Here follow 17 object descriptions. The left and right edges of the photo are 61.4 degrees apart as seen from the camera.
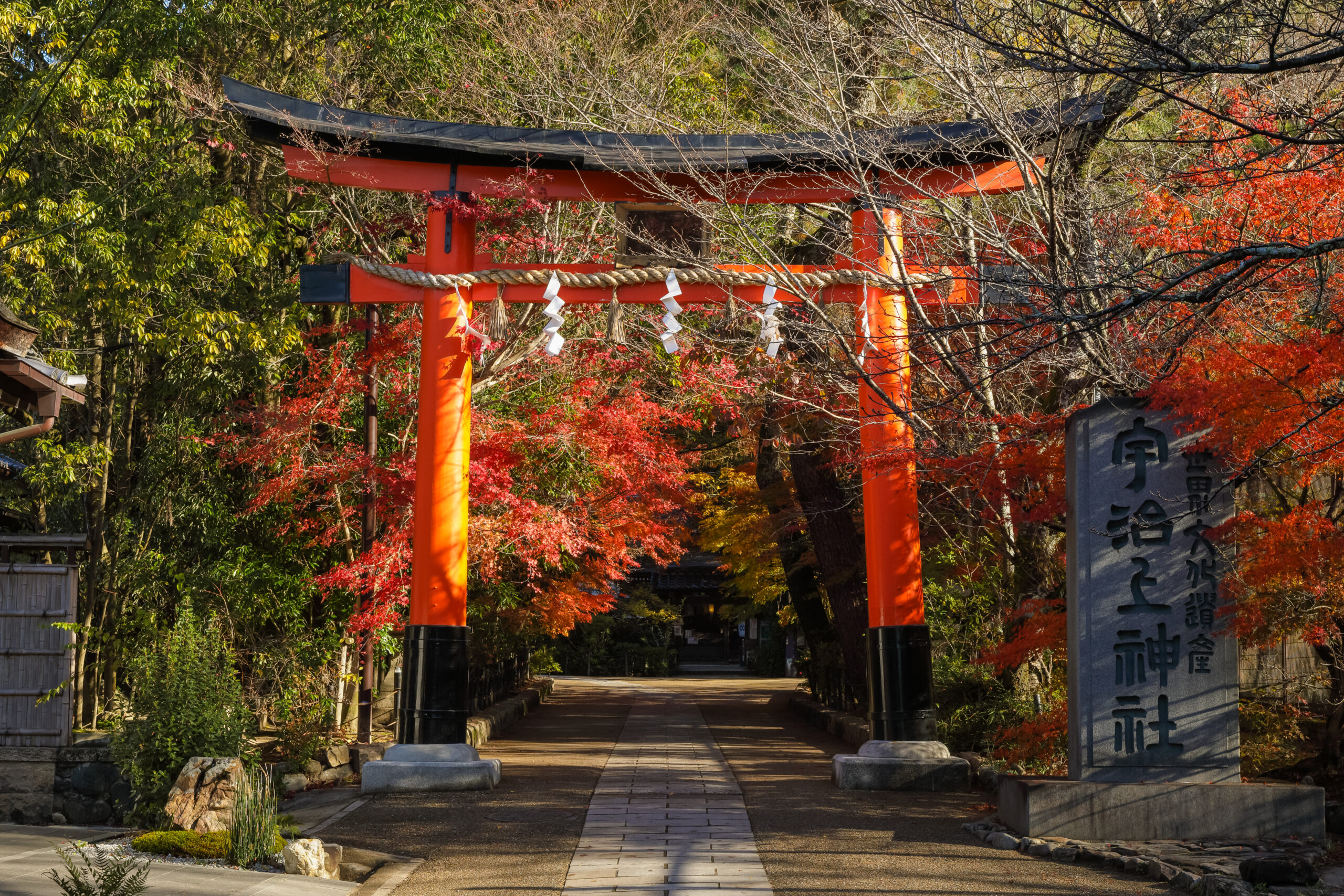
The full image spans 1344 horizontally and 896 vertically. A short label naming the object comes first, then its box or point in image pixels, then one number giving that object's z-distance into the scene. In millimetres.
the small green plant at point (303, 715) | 11828
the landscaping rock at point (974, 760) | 10977
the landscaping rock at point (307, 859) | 7094
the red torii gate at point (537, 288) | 10727
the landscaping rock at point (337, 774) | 11689
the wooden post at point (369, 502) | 12453
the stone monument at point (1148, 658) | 7863
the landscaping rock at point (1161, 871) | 6762
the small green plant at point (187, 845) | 7500
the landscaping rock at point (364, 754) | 11930
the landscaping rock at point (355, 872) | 7324
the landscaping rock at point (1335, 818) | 8680
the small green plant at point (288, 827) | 7941
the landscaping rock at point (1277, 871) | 6371
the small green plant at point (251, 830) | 7434
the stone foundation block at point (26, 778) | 11188
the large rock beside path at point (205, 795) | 8094
